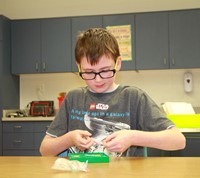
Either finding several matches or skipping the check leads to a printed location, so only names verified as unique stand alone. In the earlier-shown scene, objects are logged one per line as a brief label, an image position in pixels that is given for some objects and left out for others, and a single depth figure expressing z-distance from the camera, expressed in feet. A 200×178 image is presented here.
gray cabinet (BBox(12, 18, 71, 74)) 12.73
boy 3.58
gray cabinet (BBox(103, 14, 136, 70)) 12.27
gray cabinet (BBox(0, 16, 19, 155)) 12.35
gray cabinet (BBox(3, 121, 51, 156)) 11.87
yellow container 5.71
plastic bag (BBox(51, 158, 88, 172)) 2.52
